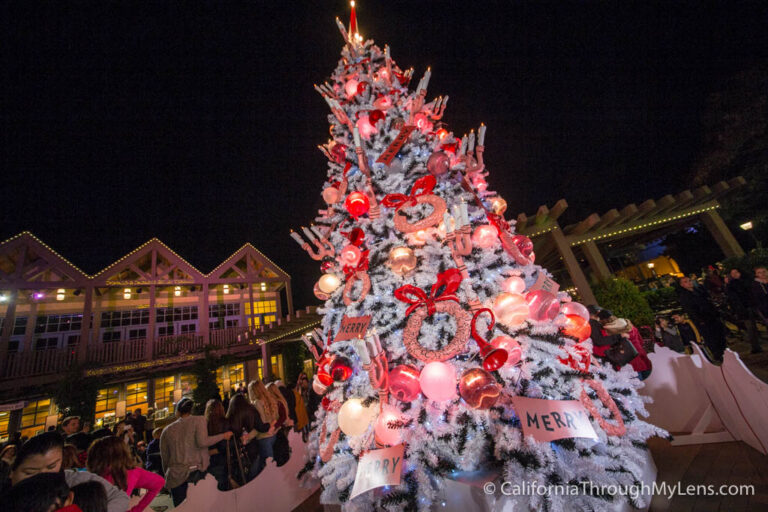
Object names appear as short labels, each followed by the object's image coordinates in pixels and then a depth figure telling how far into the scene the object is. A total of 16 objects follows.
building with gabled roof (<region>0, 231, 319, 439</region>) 11.03
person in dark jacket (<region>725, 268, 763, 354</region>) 5.17
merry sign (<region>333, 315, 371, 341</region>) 2.40
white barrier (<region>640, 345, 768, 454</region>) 2.51
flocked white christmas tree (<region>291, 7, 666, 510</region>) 1.88
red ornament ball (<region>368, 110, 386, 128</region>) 3.48
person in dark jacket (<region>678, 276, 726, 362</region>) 4.77
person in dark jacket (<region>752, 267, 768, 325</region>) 4.86
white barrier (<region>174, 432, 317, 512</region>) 2.56
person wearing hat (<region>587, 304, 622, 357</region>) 3.31
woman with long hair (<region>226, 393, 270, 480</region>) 3.83
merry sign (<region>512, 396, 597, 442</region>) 1.65
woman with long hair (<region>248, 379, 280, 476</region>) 3.99
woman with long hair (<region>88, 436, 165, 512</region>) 2.23
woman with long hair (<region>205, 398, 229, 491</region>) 3.68
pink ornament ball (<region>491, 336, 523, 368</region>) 2.02
